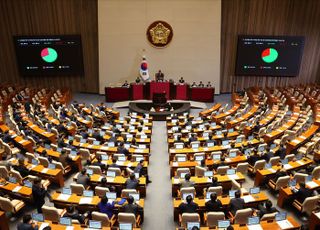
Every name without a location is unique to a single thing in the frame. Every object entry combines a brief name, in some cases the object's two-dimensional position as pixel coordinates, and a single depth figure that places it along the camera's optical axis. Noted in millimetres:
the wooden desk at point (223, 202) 6464
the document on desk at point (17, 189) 6923
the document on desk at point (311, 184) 7188
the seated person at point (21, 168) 7734
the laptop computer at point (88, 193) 6721
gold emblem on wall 17606
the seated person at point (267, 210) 6005
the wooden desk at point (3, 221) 5962
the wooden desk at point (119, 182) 7385
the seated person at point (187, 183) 7065
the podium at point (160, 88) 16685
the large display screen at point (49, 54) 17803
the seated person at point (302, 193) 6721
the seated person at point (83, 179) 7200
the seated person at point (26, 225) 5188
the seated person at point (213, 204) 6220
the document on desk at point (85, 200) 6506
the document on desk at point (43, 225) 5612
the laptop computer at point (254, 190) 6819
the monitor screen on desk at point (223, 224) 5618
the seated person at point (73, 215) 5870
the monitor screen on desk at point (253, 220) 5658
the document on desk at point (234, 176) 7575
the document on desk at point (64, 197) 6653
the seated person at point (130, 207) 6113
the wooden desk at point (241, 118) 12220
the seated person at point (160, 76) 17439
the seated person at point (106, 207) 6149
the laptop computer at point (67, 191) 6781
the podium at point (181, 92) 16710
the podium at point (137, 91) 16722
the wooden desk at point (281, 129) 10504
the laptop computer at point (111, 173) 7679
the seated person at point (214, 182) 7019
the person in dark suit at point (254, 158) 8508
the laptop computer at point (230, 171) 7740
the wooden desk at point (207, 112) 14016
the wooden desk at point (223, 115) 13042
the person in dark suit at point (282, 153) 8908
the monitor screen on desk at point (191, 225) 5555
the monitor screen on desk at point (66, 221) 5633
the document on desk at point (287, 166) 8113
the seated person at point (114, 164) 8087
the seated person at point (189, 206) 6140
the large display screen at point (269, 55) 18172
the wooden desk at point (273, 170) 7900
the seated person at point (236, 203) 6211
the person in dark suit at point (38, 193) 6635
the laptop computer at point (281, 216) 5747
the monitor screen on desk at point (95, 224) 5587
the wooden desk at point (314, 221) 5873
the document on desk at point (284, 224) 5664
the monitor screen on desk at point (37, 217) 5775
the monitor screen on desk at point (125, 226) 5443
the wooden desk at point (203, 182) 7393
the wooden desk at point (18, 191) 6862
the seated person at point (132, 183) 7071
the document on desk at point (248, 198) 6600
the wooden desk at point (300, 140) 9778
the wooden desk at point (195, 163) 8336
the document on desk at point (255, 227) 5609
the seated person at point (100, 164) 8099
